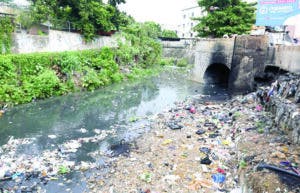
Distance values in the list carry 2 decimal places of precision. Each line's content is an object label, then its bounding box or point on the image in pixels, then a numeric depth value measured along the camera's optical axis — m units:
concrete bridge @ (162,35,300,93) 9.80
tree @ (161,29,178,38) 36.81
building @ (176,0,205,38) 40.81
